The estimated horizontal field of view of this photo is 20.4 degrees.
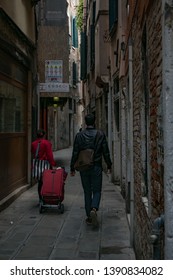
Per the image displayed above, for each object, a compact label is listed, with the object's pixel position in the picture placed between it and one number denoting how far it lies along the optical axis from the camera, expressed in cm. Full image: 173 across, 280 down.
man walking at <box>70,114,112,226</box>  750
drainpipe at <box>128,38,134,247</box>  629
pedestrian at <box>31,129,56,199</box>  930
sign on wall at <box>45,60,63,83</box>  1585
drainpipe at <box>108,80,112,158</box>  1384
